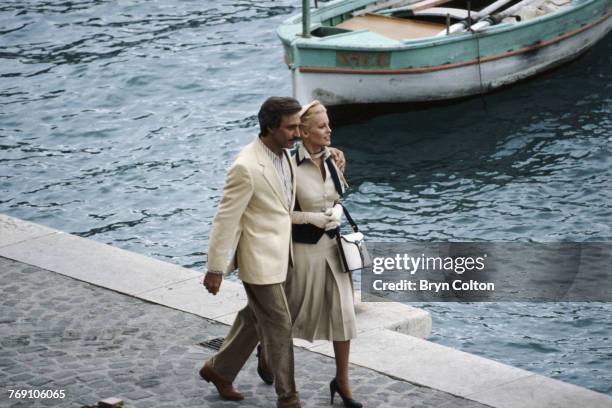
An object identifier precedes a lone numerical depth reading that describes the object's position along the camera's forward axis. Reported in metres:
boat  33.50
